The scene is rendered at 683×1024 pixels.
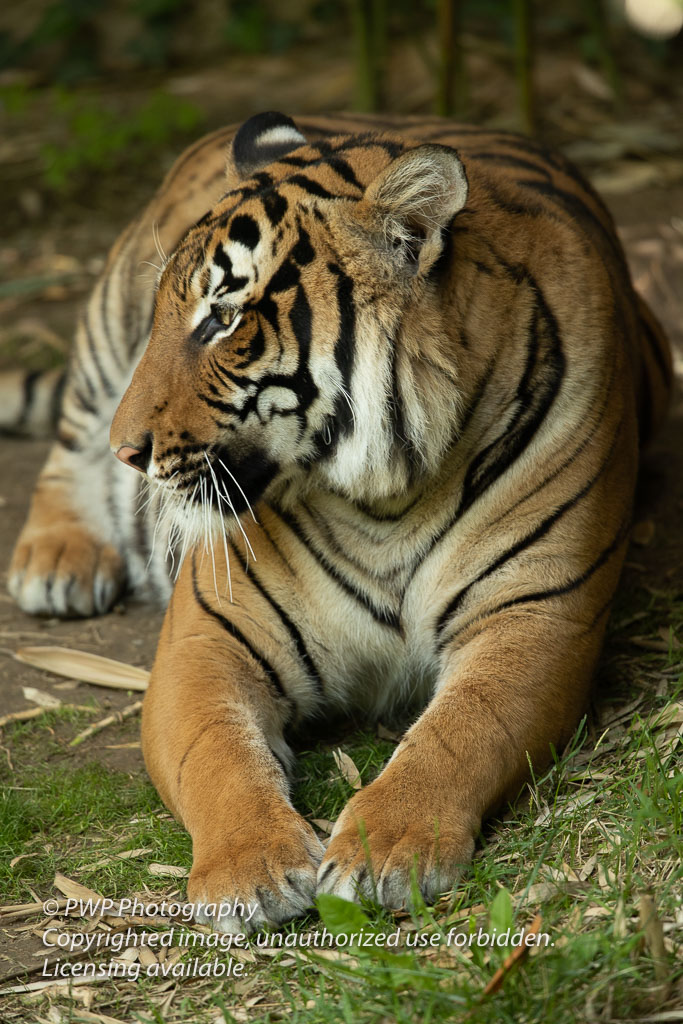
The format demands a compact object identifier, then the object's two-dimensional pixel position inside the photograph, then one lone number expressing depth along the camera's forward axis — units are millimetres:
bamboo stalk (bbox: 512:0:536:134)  10586
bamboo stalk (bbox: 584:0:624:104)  12469
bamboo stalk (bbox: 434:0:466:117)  9359
